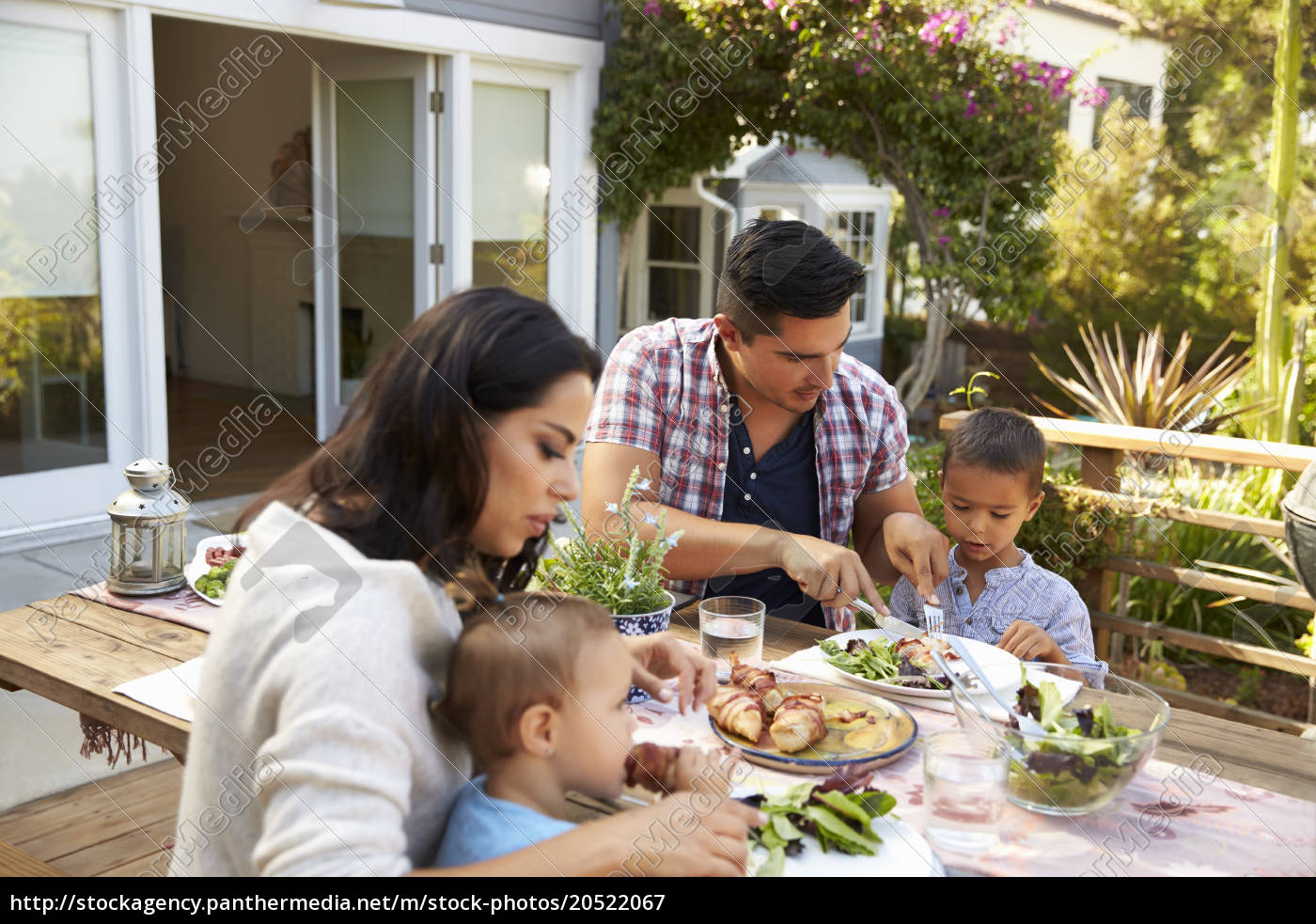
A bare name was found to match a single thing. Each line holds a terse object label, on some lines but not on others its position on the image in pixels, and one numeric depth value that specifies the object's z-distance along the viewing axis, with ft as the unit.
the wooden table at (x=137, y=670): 5.13
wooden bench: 5.38
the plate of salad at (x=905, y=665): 5.69
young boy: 7.36
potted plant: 5.95
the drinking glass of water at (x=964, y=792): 4.19
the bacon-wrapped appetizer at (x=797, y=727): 4.85
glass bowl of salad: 4.34
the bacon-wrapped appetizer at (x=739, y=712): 4.99
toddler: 3.74
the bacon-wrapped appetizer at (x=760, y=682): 5.22
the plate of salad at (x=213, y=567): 7.16
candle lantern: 7.14
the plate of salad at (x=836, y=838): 3.97
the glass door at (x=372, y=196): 21.30
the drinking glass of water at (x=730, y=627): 6.06
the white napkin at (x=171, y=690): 5.57
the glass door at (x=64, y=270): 15.83
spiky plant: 14.67
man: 7.68
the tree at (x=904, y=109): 22.82
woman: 3.25
